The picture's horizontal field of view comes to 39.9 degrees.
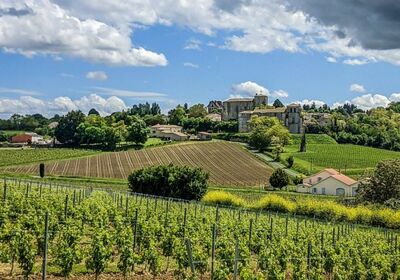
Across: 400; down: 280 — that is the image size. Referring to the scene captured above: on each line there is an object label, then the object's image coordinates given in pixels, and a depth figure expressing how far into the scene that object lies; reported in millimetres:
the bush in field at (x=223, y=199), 48562
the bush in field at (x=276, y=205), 47469
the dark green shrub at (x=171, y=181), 52156
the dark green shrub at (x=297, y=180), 77312
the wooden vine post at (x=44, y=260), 12320
